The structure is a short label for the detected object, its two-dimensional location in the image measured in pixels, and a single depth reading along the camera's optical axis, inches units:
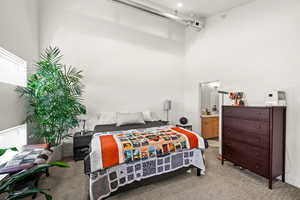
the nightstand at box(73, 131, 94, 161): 119.0
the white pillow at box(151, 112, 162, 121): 170.6
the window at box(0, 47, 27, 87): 88.6
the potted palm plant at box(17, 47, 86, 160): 105.2
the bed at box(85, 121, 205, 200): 70.8
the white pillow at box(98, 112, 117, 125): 137.2
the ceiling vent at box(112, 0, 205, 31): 123.2
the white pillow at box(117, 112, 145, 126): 130.6
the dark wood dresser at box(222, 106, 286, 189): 84.7
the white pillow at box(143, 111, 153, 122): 150.6
